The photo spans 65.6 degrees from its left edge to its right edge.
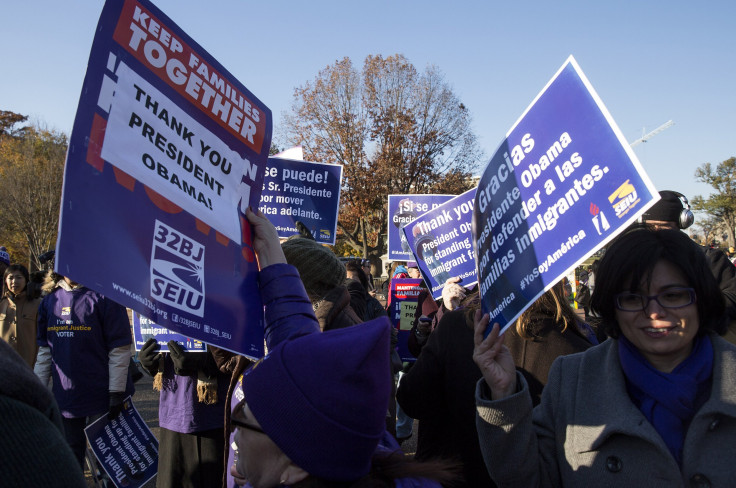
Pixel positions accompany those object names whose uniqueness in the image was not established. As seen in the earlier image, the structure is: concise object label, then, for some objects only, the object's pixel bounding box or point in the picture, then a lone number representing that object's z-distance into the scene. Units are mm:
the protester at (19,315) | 6367
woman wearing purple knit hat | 1215
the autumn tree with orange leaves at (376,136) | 33562
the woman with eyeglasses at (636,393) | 1621
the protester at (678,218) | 3719
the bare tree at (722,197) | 70812
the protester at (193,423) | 3627
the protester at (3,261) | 7271
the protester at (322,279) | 2773
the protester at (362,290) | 4906
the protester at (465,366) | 2492
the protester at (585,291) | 9788
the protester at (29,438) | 769
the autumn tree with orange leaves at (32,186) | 29425
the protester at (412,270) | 9328
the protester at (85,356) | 4785
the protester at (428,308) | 3693
